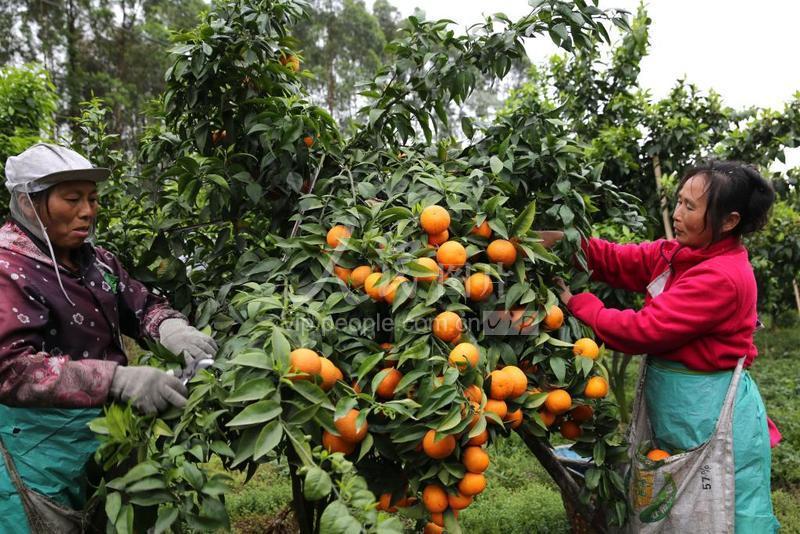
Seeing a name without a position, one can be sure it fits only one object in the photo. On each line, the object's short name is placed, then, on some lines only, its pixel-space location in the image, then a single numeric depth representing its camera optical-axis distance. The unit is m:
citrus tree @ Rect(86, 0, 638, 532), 1.14
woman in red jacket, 1.64
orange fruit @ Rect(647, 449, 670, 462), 1.74
